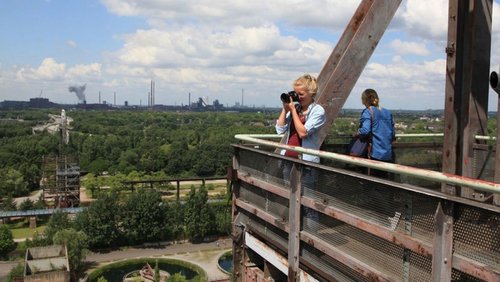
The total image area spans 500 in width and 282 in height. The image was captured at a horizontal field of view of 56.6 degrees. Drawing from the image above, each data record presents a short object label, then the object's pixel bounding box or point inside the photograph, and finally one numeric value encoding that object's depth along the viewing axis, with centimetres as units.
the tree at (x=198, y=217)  4194
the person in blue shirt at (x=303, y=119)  453
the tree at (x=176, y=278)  2669
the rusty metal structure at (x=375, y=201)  273
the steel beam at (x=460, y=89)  458
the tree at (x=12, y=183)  5669
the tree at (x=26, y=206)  4762
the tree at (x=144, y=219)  4078
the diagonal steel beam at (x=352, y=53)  498
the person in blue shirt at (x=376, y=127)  568
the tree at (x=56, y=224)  3696
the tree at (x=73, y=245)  3180
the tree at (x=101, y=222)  3909
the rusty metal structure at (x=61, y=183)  5128
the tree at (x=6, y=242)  3644
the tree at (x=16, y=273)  2781
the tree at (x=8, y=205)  4888
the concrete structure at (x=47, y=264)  2569
